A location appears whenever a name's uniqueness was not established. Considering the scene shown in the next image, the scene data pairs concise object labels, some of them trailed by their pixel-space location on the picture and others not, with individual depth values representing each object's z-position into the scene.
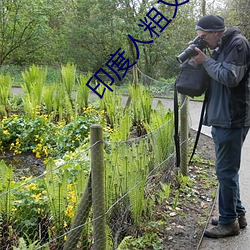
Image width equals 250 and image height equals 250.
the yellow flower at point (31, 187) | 3.06
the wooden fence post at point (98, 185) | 2.32
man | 2.80
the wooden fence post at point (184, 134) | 4.42
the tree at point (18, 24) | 15.21
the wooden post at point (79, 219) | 2.41
